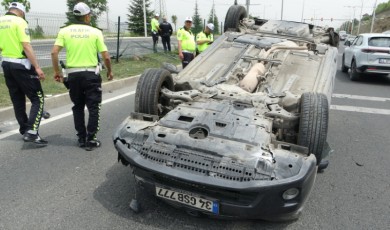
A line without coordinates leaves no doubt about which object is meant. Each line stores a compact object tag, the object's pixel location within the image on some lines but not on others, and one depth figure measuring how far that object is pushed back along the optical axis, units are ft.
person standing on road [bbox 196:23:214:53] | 29.99
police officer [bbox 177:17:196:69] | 29.94
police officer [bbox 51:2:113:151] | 14.03
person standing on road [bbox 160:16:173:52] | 51.26
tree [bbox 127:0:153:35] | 165.17
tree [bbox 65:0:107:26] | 148.70
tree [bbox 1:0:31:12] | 44.66
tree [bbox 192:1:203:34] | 247.72
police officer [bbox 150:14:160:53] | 52.44
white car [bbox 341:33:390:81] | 34.86
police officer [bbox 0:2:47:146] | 14.82
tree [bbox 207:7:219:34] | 190.00
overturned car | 8.55
